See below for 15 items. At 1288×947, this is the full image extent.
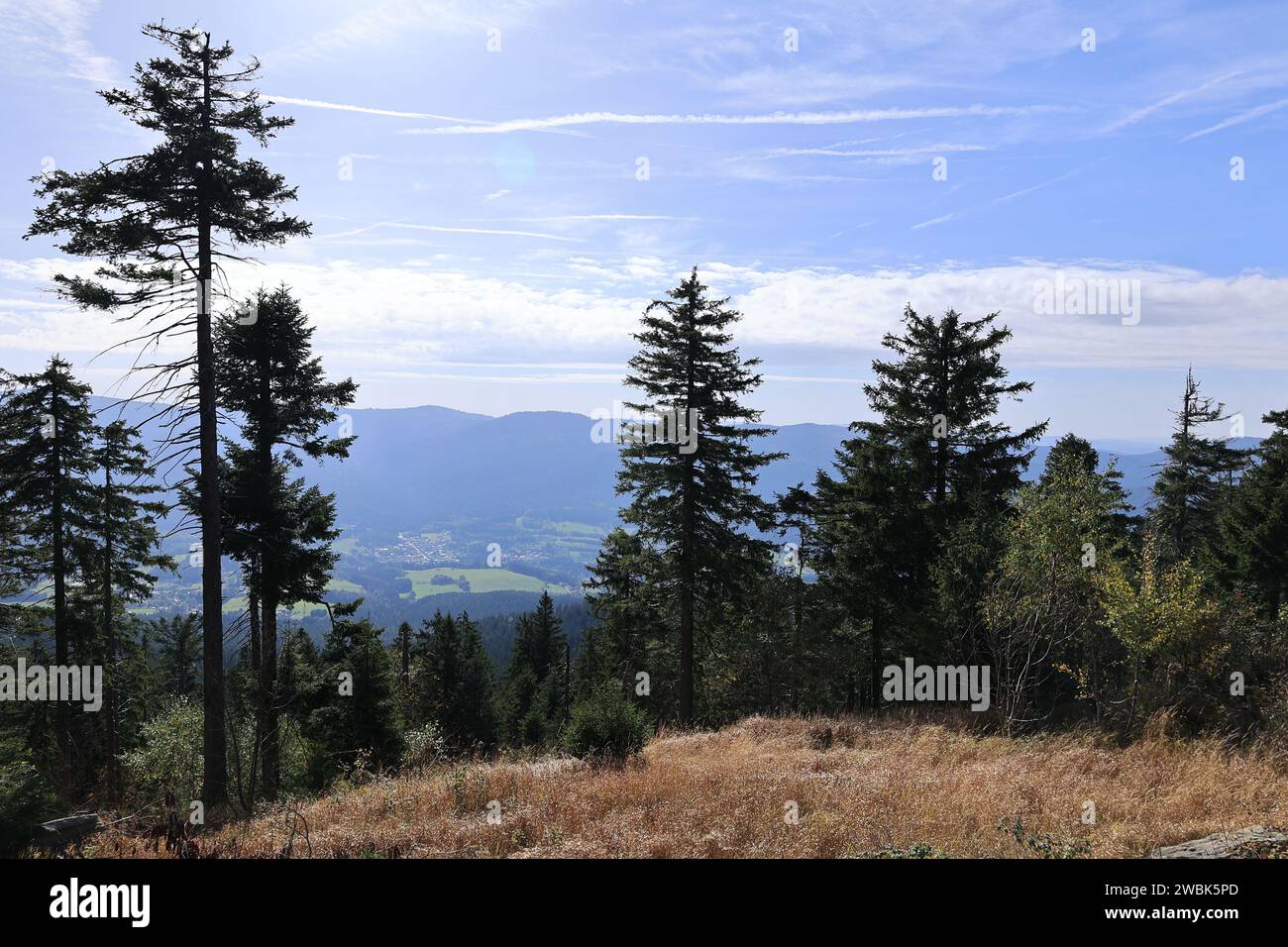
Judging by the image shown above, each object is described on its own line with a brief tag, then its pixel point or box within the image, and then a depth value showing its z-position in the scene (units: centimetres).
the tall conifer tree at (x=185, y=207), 1343
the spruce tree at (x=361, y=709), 2578
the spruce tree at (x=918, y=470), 2559
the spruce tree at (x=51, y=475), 2161
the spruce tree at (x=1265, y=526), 3108
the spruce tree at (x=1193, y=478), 4272
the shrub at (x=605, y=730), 1300
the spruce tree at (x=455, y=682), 5275
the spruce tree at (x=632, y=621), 2459
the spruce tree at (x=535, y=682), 5388
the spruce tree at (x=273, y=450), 2012
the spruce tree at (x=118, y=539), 2334
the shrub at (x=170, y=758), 2223
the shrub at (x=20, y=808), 850
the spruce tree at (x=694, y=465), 2366
